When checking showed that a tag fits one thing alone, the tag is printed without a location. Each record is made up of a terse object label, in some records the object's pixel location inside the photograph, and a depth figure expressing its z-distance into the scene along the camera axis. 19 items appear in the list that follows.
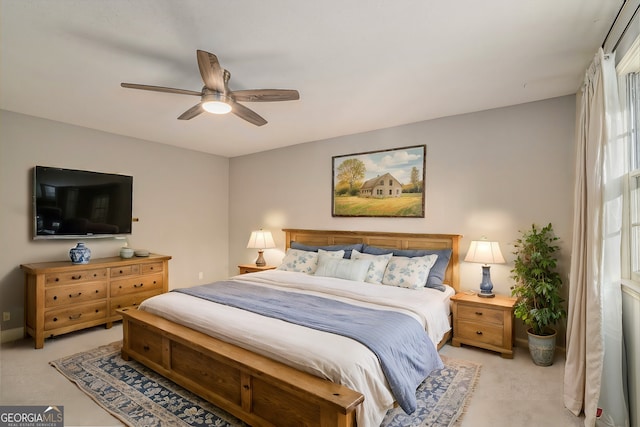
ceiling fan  2.21
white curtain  1.96
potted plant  2.94
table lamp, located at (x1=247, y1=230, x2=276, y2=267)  5.13
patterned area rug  2.20
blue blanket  2.04
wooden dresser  3.43
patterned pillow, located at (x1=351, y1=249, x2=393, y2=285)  3.64
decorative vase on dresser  3.77
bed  1.76
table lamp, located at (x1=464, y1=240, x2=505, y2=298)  3.29
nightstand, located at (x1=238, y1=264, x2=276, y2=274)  4.94
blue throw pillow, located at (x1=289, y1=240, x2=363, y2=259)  4.27
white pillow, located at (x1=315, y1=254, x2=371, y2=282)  3.70
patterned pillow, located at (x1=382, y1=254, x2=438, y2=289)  3.45
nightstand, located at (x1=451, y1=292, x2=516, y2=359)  3.11
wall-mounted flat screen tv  3.76
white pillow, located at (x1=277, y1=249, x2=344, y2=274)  4.21
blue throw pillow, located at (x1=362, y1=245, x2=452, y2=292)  3.52
